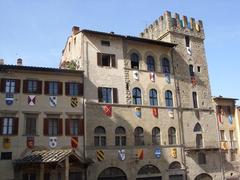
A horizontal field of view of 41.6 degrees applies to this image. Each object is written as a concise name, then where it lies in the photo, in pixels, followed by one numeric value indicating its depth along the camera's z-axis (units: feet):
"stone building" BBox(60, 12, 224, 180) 94.48
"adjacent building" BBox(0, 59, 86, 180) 80.79
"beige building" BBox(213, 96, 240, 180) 115.85
